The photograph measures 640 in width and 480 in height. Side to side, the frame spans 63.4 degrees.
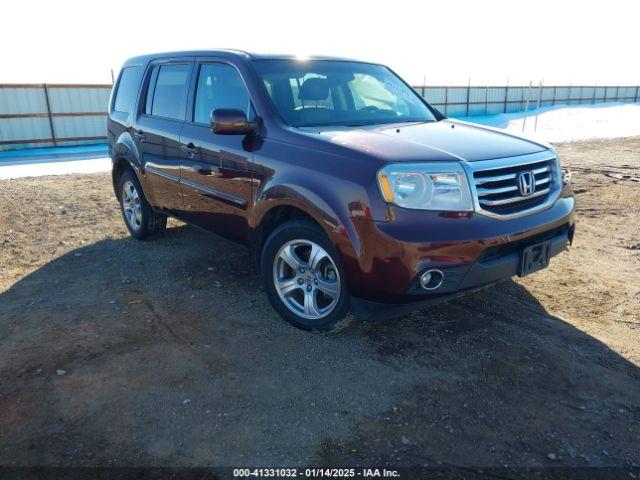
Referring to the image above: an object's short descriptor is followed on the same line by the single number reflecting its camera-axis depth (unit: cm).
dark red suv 298
